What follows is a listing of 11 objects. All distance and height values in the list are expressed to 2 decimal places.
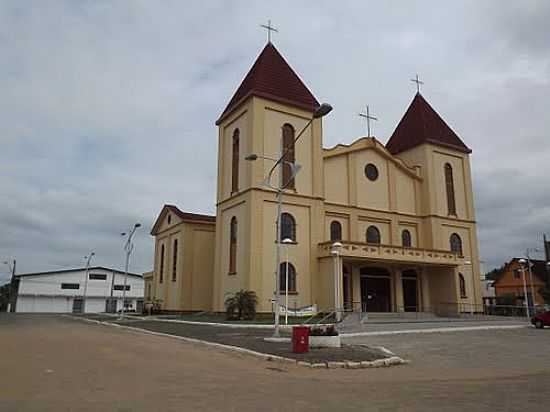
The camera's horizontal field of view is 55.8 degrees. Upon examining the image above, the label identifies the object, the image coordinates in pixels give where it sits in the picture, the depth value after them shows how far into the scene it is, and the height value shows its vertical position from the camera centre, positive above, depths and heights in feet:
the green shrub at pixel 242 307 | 99.91 +2.09
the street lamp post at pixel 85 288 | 263.66 +14.45
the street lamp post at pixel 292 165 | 54.66 +17.64
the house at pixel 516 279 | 206.69 +16.68
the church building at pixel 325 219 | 109.81 +23.97
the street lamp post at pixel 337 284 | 95.14 +6.69
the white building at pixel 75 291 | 259.60 +13.05
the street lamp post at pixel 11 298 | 261.65 +9.21
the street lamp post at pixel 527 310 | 118.09 +2.35
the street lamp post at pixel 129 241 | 124.82 +19.10
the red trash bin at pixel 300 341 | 46.96 -2.01
